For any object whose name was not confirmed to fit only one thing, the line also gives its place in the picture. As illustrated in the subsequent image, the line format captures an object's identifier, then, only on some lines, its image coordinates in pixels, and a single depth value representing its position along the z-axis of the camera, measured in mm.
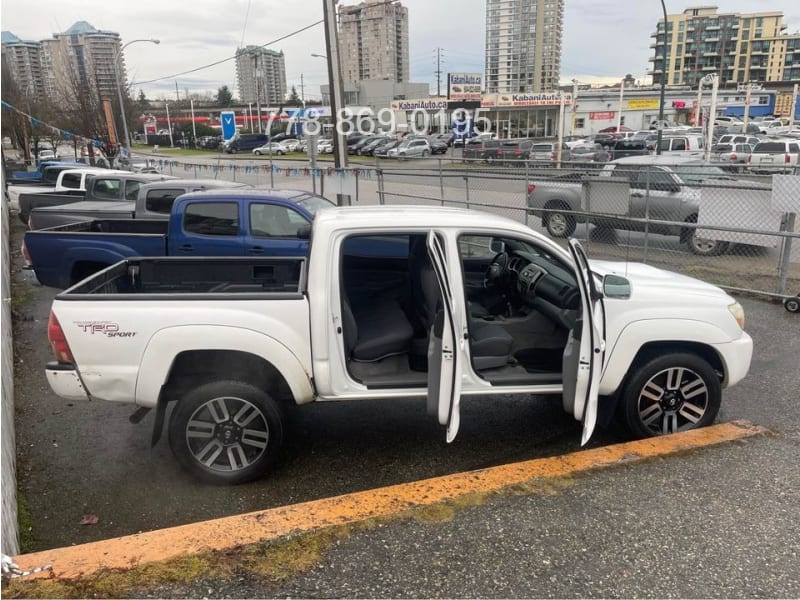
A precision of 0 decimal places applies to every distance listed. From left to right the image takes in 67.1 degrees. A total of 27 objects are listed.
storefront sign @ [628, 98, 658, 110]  66438
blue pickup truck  7979
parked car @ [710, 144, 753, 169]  27556
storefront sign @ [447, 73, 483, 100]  71875
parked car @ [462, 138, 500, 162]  35969
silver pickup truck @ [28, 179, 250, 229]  9922
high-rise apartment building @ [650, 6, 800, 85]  118188
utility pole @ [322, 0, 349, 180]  12422
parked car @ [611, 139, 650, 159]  33894
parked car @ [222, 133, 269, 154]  59062
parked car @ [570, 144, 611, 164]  31641
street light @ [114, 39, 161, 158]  31644
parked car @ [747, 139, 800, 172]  26219
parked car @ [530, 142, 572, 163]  33906
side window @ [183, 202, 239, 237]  8250
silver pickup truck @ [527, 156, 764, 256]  10250
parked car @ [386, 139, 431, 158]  43750
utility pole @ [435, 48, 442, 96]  87219
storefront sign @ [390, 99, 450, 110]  69125
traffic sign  25312
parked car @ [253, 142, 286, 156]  53750
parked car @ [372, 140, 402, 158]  44719
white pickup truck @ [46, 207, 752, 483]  3723
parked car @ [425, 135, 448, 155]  47750
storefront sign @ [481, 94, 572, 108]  63344
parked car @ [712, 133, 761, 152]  33000
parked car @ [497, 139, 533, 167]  35188
